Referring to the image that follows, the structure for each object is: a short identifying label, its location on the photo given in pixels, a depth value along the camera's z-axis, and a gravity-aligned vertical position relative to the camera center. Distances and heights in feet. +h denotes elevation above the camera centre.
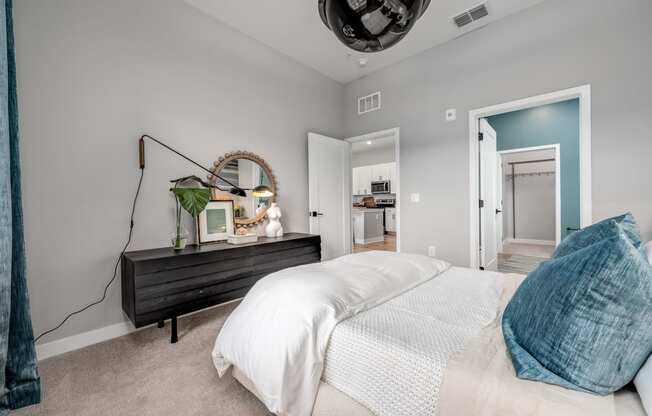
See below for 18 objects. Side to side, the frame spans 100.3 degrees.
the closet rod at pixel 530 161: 20.61 +2.82
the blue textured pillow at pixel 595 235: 3.62 -0.54
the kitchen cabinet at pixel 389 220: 26.71 -1.91
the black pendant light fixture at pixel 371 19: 3.77 +2.65
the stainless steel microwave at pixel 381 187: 25.07 +1.29
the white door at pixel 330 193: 12.55 +0.46
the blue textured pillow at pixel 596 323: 2.21 -1.08
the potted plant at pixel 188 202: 7.60 +0.09
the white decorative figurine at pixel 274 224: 10.14 -0.77
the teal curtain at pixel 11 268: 1.58 -0.37
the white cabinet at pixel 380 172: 25.32 +2.74
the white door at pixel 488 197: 10.50 +0.07
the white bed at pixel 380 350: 2.49 -1.68
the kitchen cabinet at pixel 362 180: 26.73 +2.11
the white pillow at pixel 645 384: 2.04 -1.49
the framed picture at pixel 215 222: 8.75 -0.58
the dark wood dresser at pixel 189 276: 6.44 -1.92
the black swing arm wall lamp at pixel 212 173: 7.80 +1.08
